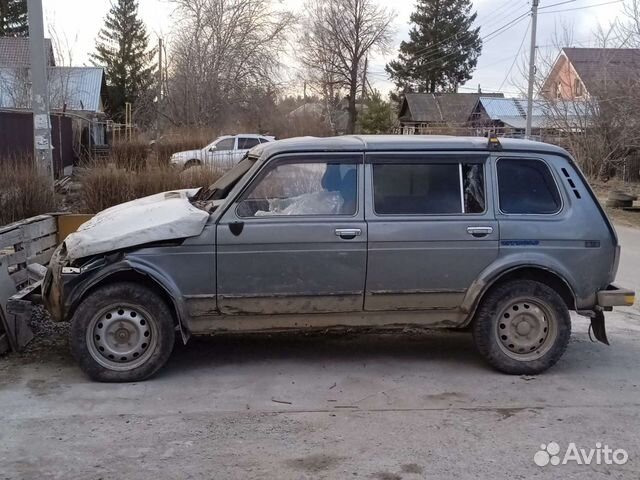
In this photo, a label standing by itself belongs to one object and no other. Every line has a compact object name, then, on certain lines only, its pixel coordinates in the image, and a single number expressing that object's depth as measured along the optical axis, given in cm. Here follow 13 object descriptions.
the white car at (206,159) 1143
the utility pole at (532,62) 2512
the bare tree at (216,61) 3741
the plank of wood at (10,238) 608
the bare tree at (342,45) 6141
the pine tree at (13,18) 5159
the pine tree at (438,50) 6250
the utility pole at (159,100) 3844
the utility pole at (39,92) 957
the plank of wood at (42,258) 669
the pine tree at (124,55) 5666
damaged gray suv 496
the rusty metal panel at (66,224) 763
